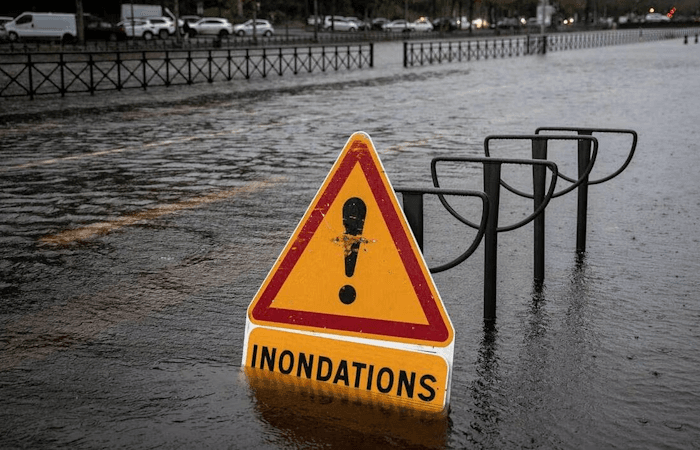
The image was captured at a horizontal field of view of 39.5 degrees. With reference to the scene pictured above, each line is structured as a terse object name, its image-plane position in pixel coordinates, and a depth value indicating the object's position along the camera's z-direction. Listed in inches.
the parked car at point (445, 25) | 3580.2
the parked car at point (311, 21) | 3424.0
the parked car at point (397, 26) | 3293.3
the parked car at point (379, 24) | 3518.2
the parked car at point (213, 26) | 2578.7
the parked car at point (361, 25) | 3422.7
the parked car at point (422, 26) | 3417.8
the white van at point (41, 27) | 2121.1
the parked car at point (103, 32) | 2145.8
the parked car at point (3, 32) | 2084.9
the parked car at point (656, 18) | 5093.5
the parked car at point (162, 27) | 2381.9
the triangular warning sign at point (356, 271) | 153.2
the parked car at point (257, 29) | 2674.7
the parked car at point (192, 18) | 2864.7
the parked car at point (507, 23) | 4232.3
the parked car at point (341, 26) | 3299.7
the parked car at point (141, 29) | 2332.7
